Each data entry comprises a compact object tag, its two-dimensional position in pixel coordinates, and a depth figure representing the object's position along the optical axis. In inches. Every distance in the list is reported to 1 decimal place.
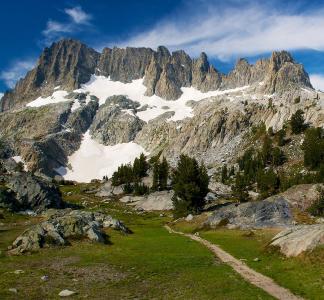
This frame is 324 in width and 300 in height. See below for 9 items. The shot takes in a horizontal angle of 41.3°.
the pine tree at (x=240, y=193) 5039.4
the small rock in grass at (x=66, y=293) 1064.6
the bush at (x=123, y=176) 7155.5
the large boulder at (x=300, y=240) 1534.2
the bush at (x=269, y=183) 5251.0
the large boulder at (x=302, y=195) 3181.6
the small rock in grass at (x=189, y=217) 3439.7
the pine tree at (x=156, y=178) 6147.1
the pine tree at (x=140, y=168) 7190.0
